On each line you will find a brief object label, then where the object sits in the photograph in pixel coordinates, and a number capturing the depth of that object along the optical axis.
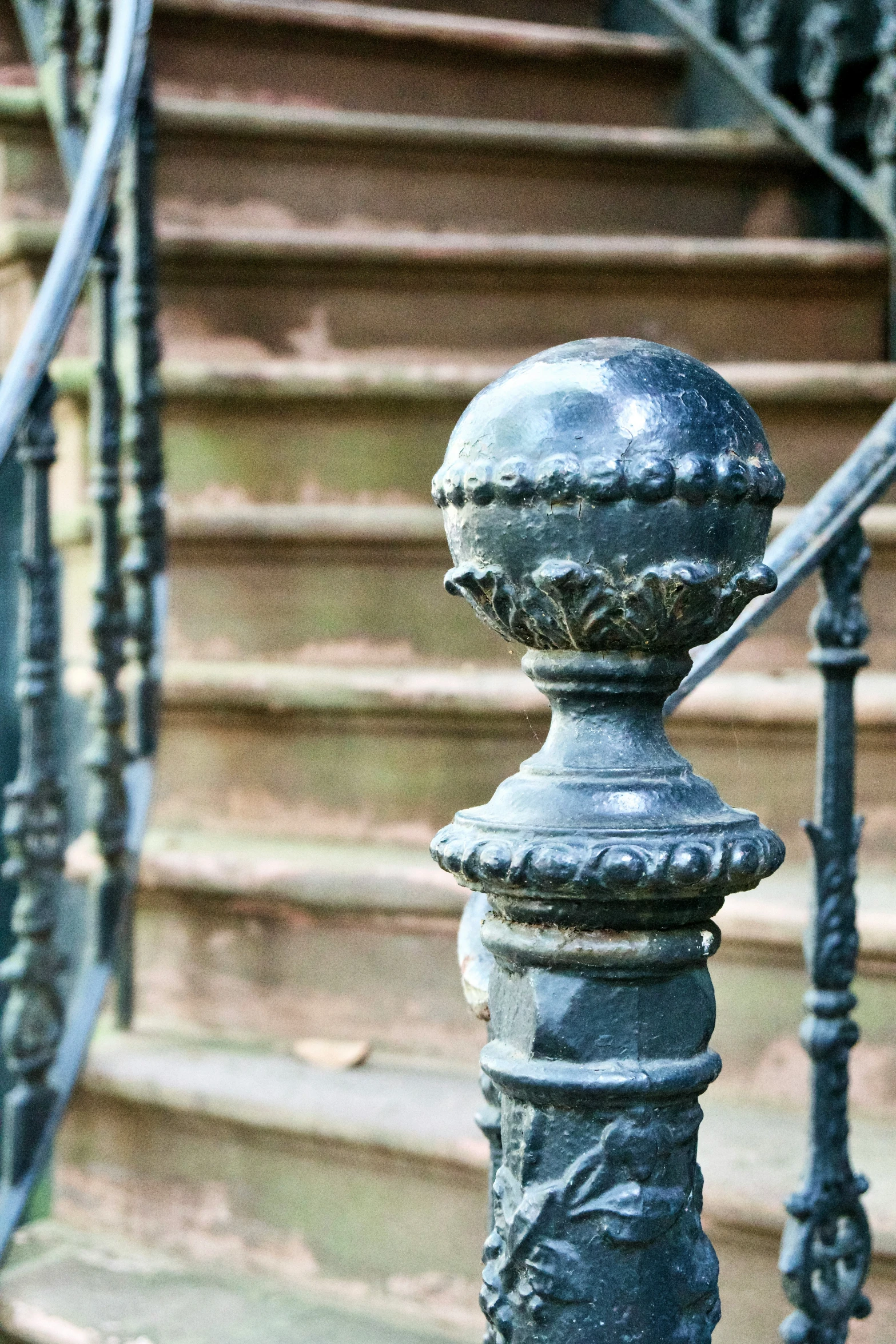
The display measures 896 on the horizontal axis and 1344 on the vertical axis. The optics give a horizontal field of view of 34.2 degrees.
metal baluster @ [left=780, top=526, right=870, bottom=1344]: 1.45
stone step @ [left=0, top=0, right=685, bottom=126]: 2.89
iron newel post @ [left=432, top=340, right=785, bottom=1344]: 0.75
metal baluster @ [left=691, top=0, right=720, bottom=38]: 3.18
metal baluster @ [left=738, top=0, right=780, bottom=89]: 3.08
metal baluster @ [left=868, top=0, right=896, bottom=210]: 2.68
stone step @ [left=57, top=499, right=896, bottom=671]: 2.29
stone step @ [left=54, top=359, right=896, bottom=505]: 2.40
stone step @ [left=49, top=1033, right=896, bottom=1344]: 1.61
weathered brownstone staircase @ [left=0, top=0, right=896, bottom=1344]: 1.89
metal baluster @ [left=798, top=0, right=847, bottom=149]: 2.90
